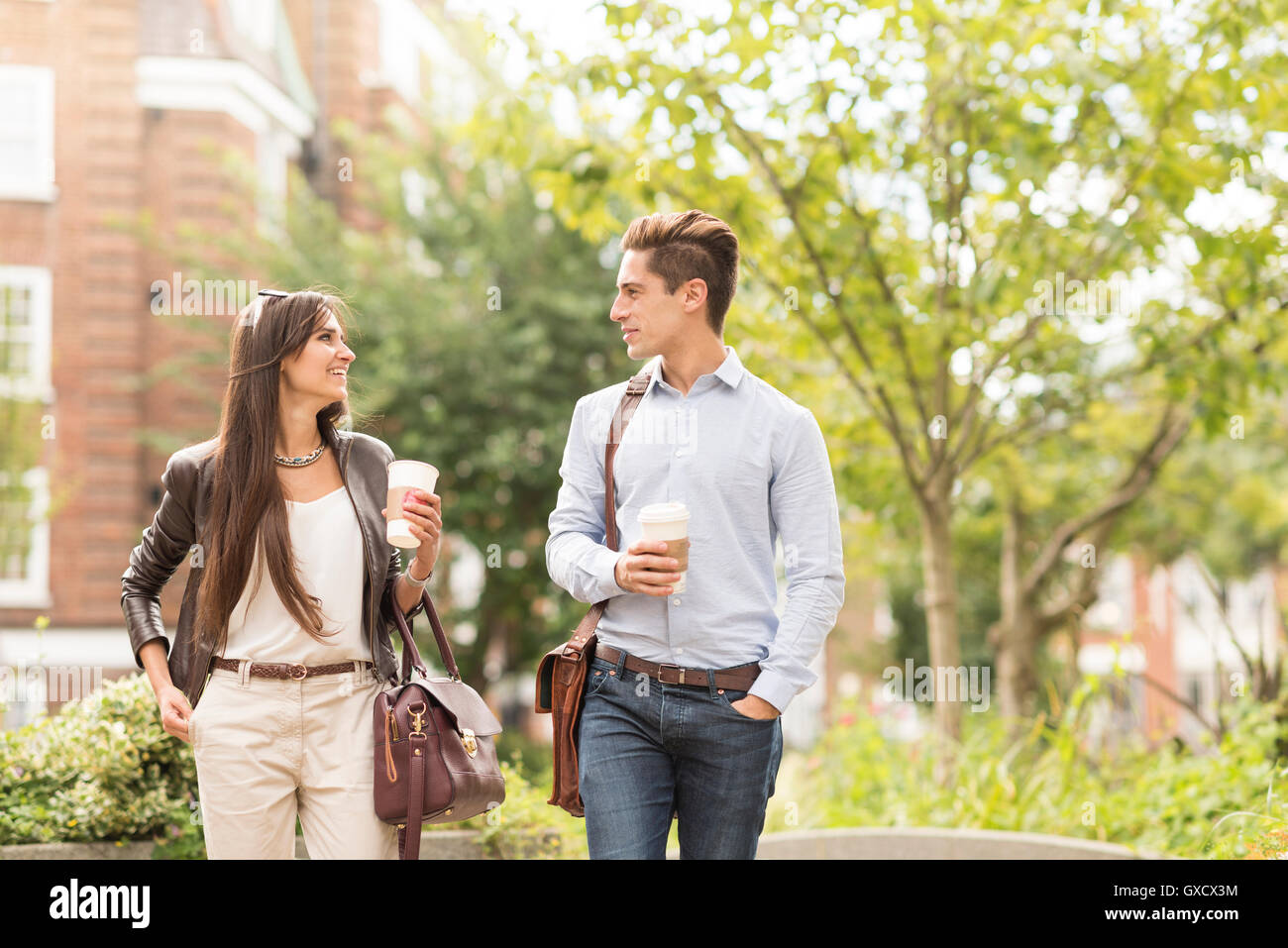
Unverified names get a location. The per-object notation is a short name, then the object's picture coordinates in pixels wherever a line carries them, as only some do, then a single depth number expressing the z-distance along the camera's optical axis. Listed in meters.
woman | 2.80
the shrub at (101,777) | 4.44
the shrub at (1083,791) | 5.36
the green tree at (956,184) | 5.93
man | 2.79
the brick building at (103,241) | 15.90
